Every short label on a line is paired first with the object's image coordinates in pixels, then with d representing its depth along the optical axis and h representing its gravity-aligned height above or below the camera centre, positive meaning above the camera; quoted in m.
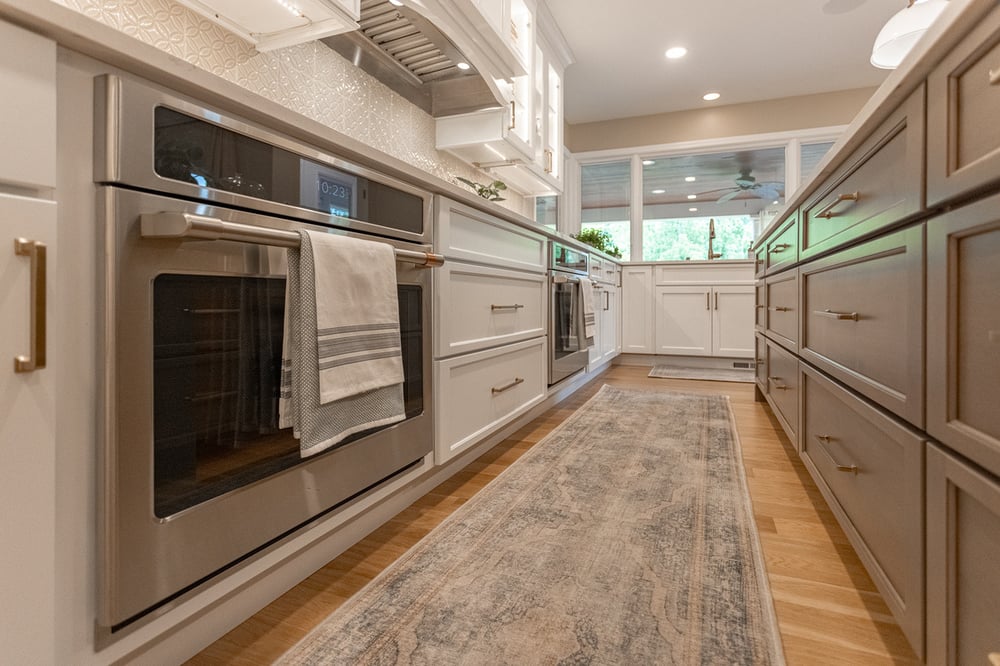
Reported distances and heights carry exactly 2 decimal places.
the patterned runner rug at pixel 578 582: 0.89 -0.54
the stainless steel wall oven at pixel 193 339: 0.67 -0.02
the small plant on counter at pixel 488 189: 2.72 +0.72
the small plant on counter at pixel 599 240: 4.53 +0.79
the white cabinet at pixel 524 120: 2.47 +1.24
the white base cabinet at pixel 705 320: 4.49 +0.06
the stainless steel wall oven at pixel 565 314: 2.54 +0.07
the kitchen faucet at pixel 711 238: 5.00 +0.85
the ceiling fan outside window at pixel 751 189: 4.91 +1.32
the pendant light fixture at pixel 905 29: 1.87 +1.10
